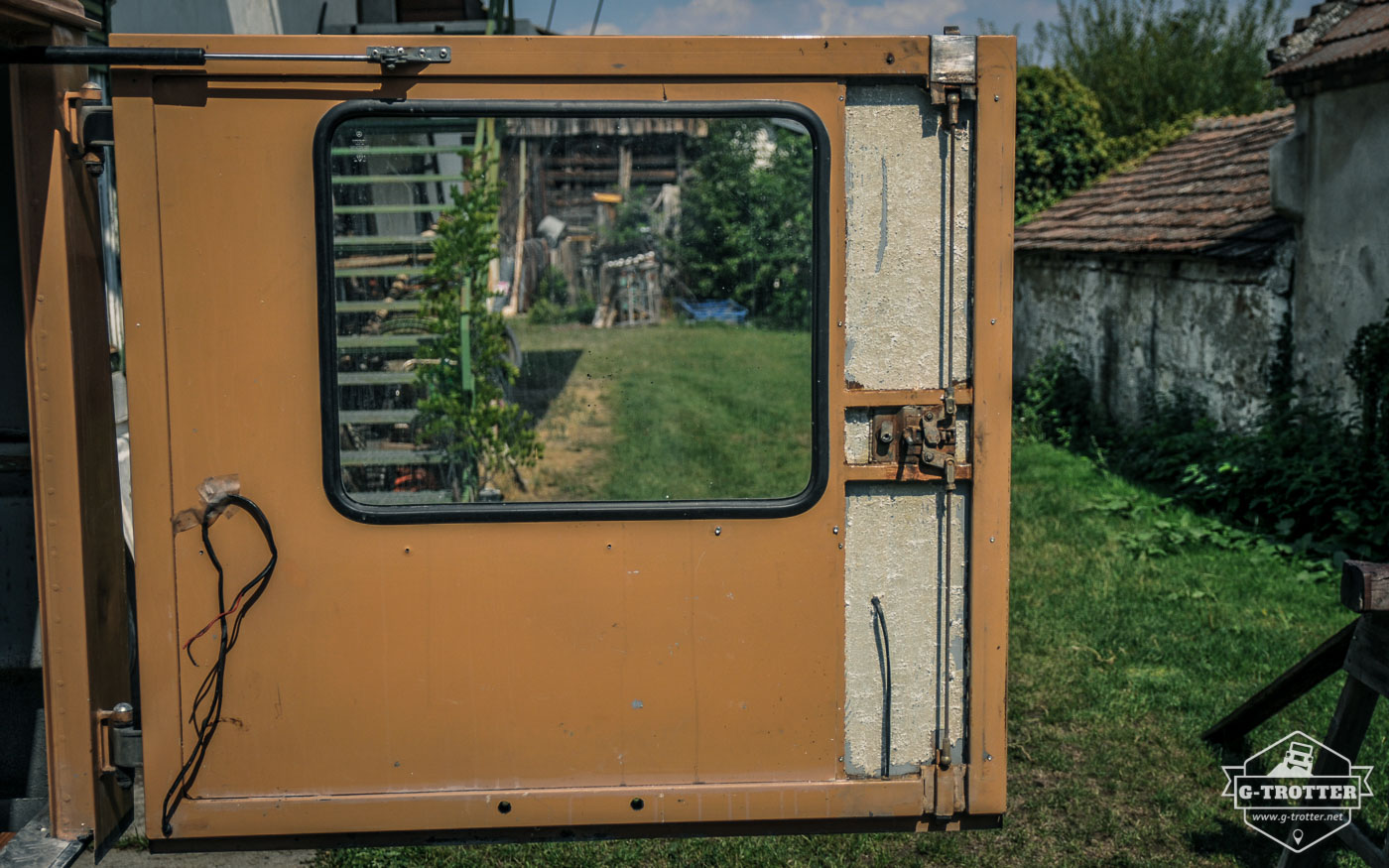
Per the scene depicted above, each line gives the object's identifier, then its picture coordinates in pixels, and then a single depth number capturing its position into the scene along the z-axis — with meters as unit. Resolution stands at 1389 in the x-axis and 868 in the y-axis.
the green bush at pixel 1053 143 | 15.23
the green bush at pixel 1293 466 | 7.10
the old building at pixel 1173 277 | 8.95
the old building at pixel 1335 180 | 7.59
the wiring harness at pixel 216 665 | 2.54
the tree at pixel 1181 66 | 25.66
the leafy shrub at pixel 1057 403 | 11.55
